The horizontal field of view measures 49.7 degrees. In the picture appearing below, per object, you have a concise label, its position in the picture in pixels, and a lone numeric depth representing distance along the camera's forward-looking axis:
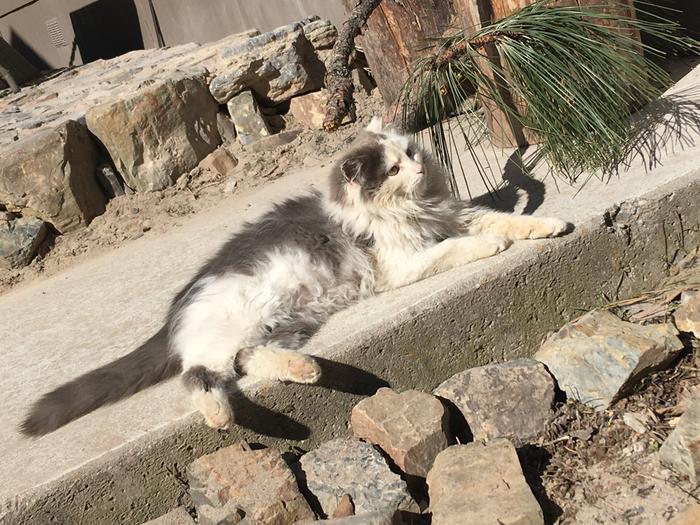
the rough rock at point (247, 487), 2.46
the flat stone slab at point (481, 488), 2.26
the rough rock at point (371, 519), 2.20
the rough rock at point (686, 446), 2.33
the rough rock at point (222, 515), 2.44
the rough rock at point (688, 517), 2.01
